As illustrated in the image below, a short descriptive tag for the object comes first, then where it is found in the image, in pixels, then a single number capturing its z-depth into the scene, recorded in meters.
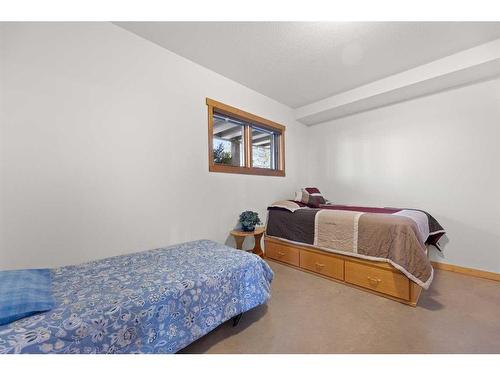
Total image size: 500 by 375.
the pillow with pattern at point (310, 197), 3.24
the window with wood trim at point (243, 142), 2.68
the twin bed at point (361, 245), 1.85
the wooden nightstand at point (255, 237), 2.55
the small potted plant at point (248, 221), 2.65
